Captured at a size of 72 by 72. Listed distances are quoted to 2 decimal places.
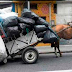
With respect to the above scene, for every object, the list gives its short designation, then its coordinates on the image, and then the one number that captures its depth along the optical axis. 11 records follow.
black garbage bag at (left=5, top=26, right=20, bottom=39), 7.46
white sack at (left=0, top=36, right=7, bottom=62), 7.13
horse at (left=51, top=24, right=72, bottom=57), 9.75
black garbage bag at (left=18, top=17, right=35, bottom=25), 7.85
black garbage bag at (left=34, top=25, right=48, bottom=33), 7.94
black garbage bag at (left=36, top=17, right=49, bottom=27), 8.11
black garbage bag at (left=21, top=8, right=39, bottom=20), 8.02
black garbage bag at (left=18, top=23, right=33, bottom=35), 7.71
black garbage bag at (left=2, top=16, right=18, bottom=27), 7.50
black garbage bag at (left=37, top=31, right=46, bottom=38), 8.06
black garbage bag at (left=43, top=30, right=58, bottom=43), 8.02
